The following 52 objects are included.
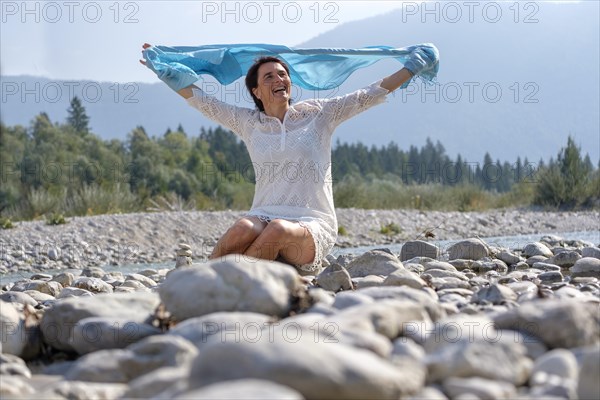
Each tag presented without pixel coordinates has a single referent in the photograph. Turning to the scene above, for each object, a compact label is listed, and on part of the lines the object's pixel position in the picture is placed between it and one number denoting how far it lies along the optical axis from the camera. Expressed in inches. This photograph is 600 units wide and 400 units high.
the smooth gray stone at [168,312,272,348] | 95.6
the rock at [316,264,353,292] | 147.7
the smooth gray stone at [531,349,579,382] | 81.4
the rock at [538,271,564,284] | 167.5
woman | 187.6
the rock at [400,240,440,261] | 241.3
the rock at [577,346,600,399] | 79.0
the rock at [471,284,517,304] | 124.2
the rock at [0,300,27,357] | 109.9
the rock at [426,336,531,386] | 80.4
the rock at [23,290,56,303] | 159.6
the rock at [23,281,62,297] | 194.7
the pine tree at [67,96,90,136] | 1522.3
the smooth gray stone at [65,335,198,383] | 90.7
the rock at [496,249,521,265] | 221.9
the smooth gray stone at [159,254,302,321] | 106.0
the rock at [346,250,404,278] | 171.3
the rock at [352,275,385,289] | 145.5
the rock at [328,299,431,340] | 90.9
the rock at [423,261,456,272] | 187.5
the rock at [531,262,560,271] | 195.2
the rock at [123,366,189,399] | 78.7
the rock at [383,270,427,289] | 136.6
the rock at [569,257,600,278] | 181.3
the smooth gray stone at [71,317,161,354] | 106.5
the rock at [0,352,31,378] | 99.1
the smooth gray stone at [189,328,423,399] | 69.1
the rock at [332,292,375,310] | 103.9
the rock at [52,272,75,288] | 218.9
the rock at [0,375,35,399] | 86.7
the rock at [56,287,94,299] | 173.9
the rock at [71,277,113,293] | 195.2
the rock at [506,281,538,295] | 139.7
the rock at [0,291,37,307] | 148.7
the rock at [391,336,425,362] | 84.4
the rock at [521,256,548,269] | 218.8
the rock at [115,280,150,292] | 188.7
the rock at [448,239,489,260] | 232.7
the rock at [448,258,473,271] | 211.0
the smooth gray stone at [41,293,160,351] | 111.8
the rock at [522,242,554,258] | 247.0
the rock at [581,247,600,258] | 214.2
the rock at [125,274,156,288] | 209.5
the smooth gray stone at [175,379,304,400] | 62.1
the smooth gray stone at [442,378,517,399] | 74.5
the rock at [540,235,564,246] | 302.0
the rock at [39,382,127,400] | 83.0
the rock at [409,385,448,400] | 73.7
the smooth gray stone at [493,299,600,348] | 94.2
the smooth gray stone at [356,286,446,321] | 107.3
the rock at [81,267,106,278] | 252.2
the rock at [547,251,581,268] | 211.8
